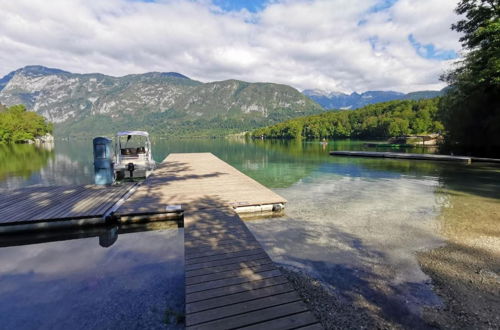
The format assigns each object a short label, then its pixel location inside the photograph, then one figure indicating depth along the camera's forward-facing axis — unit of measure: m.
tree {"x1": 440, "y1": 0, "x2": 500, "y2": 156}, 25.33
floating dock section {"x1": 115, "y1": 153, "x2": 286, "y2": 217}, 10.54
